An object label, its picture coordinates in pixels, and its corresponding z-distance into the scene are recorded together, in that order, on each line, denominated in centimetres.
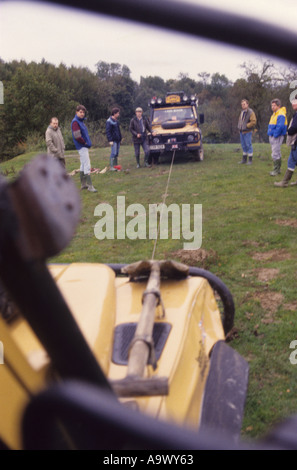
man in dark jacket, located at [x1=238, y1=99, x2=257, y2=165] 1164
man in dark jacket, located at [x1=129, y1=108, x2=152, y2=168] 1345
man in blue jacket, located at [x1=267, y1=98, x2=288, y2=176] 1005
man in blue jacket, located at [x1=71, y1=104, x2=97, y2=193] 920
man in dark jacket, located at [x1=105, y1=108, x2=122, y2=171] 1219
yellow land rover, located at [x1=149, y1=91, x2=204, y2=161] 1362
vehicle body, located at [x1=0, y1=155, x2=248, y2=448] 53
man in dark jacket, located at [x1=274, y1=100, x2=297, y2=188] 811
